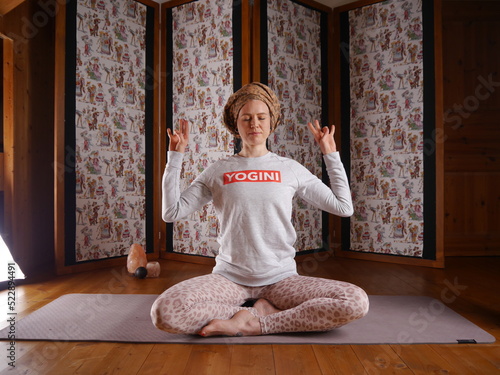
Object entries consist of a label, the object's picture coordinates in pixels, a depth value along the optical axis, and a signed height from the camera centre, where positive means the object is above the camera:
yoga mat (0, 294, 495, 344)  1.75 -0.62
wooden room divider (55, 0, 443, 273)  3.25 +0.63
